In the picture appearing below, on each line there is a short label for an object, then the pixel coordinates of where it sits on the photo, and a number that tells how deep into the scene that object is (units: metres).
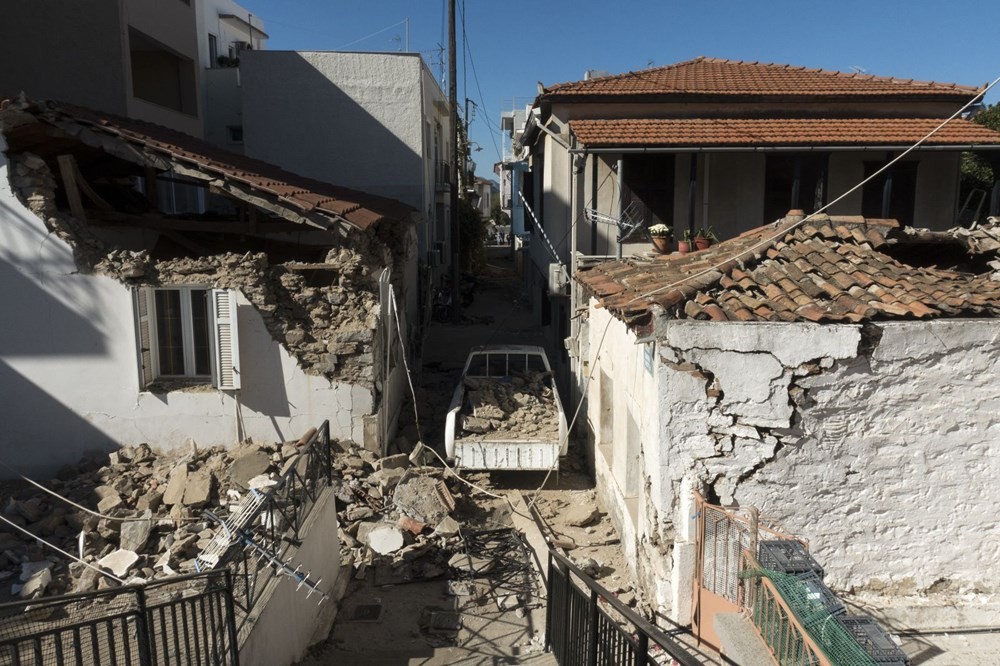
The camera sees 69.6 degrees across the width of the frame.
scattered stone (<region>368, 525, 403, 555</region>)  8.42
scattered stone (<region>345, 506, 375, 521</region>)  8.92
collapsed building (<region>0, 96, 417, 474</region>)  8.89
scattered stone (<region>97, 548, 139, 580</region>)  7.33
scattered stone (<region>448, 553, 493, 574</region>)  8.29
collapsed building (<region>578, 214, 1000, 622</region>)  6.09
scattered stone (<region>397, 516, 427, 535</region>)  8.69
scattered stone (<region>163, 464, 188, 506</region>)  8.45
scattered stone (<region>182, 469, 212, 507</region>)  8.33
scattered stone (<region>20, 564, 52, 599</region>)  6.97
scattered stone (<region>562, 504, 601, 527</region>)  9.27
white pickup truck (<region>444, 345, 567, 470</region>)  9.97
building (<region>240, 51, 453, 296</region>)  18.00
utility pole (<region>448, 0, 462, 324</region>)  22.50
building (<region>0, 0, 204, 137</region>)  13.70
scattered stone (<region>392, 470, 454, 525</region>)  8.93
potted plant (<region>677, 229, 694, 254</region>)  11.12
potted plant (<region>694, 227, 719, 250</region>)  11.51
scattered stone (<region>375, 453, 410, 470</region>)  9.76
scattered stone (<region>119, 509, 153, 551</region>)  7.74
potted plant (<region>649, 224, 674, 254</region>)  11.75
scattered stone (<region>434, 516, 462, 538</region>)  8.78
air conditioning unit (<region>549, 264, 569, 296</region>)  13.45
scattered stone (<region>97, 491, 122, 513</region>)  8.36
